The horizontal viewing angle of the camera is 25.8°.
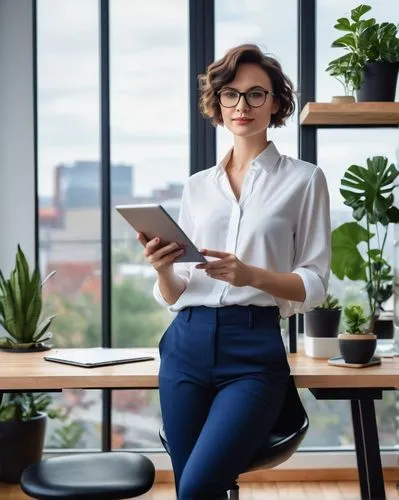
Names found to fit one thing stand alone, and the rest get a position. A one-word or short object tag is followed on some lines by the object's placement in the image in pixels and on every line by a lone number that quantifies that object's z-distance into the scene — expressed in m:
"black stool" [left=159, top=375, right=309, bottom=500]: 2.41
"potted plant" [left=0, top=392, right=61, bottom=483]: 3.53
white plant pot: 3.16
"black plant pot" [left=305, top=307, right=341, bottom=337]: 3.21
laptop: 2.83
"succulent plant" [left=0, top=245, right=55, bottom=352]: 3.30
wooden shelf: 3.26
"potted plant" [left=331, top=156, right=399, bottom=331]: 3.25
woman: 2.25
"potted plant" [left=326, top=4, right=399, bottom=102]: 3.25
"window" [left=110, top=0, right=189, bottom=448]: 3.72
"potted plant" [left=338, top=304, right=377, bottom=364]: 2.85
